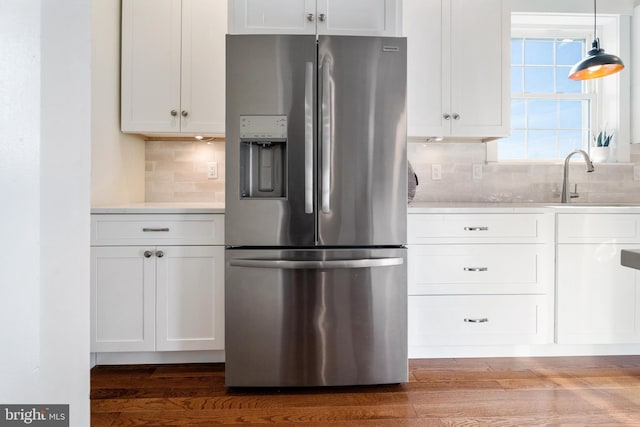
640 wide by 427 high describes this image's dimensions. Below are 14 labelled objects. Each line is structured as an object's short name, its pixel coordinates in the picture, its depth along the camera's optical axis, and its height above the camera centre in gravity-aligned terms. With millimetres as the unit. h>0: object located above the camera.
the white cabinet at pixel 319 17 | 2213 +1105
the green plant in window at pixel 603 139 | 2887 +531
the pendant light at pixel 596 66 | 2161 +815
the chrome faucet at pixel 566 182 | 2674 +194
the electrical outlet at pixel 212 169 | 2738 +275
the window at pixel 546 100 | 3000 +848
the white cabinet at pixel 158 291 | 2078 -447
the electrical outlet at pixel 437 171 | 2855 +280
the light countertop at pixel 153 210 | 2057 -10
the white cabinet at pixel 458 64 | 2477 +930
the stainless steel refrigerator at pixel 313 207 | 1860 +6
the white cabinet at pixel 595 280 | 2270 -409
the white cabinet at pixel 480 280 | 2252 -409
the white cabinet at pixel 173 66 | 2363 +872
